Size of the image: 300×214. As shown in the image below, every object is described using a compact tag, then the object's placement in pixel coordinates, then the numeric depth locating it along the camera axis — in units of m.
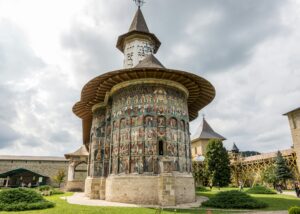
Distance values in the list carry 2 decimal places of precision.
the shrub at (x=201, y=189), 25.14
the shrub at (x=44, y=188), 24.19
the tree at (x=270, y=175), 26.73
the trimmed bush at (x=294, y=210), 7.27
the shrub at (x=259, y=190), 20.24
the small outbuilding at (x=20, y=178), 38.72
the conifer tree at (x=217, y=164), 27.76
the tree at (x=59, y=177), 37.84
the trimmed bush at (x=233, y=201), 11.88
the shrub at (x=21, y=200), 10.87
